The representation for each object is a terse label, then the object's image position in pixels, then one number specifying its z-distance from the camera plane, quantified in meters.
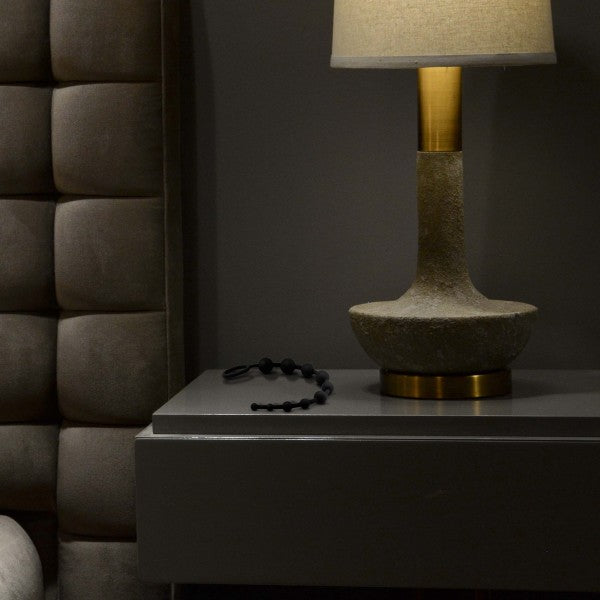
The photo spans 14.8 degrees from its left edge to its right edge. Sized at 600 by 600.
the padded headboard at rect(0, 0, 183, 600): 3.03
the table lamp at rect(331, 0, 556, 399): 2.78
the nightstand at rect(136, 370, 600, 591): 2.78
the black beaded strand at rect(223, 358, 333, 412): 2.85
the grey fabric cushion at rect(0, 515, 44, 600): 2.89
